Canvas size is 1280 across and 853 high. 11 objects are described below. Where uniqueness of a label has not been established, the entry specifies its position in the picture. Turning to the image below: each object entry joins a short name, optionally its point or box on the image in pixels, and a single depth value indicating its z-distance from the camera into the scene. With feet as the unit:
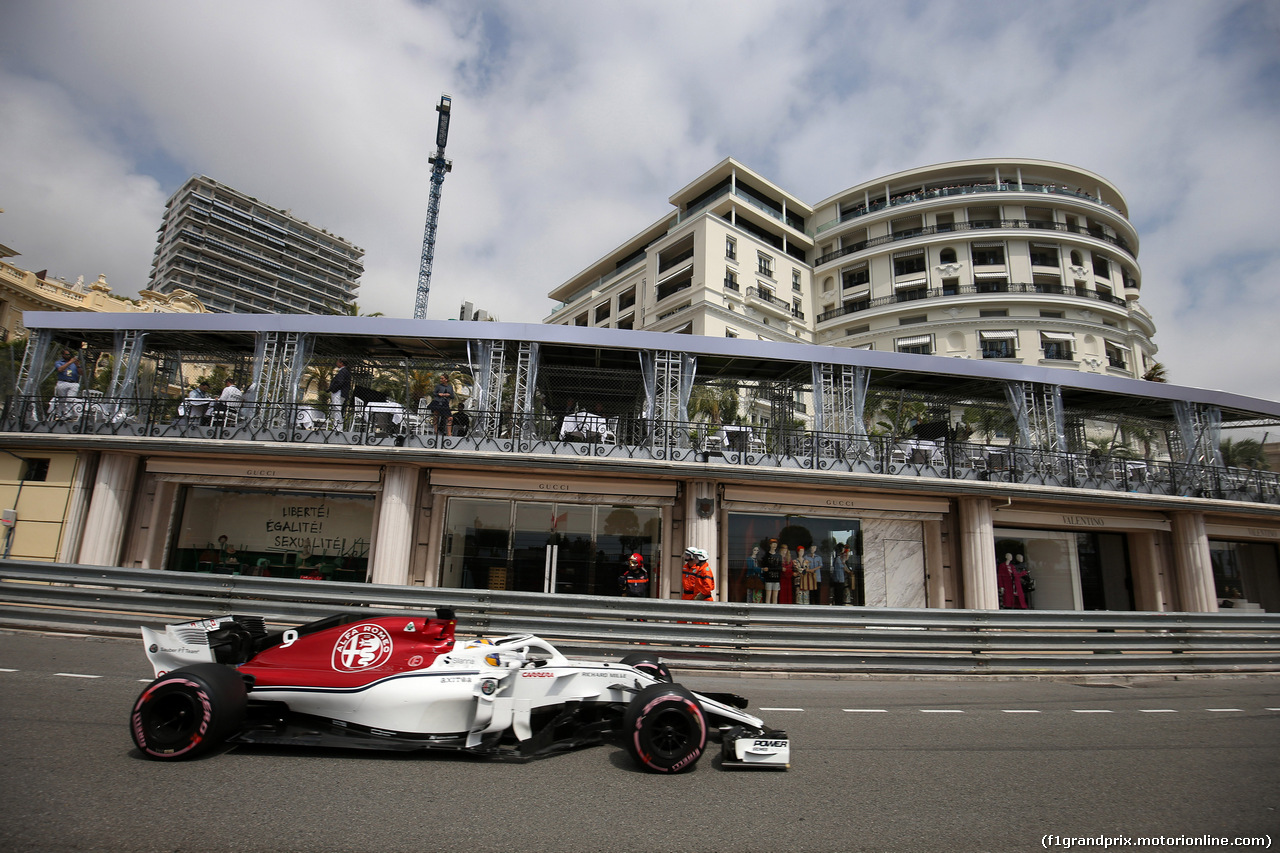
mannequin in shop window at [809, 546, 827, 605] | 47.39
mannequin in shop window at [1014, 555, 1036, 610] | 53.21
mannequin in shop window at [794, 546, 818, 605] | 47.03
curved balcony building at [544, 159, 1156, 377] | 172.04
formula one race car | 14.44
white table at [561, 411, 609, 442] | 44.88
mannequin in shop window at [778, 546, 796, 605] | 46.88
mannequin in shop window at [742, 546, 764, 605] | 46.44
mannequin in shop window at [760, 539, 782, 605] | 46.32
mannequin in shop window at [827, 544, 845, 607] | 47.70
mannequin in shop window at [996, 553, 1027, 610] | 51.06
